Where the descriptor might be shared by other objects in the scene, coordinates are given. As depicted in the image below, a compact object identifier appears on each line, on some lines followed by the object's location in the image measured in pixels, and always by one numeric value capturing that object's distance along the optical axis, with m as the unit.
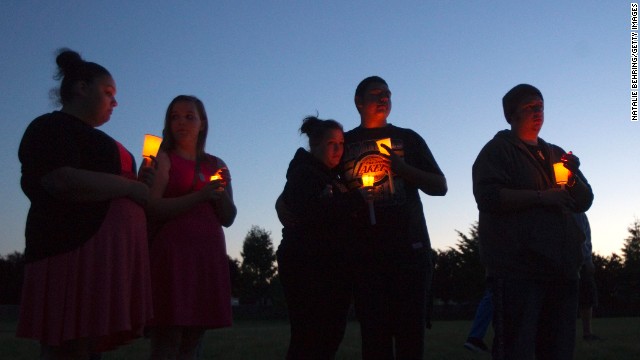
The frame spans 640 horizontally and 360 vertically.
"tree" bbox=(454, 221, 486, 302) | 61.16
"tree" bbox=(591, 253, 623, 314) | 52.78
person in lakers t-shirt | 3.44
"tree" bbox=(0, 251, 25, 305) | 52.94
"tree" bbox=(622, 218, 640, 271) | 56.50
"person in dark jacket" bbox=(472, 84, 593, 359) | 3.62
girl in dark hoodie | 3.58
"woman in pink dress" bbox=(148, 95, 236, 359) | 3.38
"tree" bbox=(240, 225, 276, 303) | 80.44
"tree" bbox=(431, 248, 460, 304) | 64.19
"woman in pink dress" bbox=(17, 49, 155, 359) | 2.78
